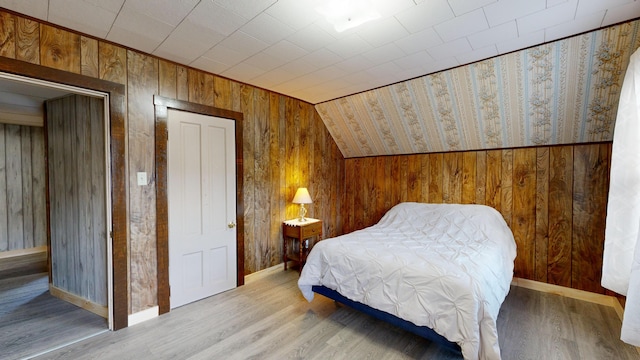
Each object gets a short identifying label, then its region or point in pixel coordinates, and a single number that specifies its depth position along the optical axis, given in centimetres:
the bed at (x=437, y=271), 174
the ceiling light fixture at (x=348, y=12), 175
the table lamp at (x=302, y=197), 369
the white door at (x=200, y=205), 273
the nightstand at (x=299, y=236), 364
